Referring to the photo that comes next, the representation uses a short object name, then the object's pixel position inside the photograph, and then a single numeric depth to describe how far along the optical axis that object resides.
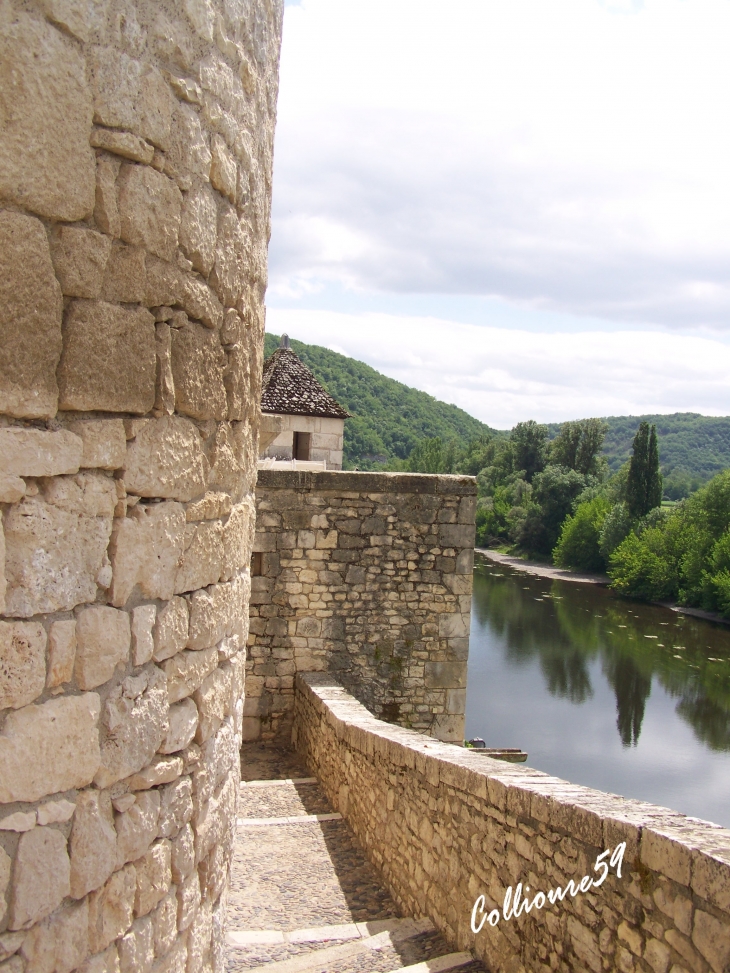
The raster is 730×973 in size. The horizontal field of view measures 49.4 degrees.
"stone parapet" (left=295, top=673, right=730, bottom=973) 2.29
